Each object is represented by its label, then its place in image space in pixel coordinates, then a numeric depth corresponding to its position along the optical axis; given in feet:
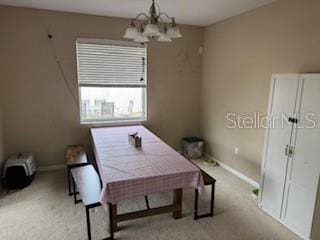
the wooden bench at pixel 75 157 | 9.30
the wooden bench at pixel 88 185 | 6.62
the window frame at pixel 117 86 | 11.75
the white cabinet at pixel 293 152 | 6.75
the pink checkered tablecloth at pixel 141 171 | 6.35
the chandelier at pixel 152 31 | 6.69
